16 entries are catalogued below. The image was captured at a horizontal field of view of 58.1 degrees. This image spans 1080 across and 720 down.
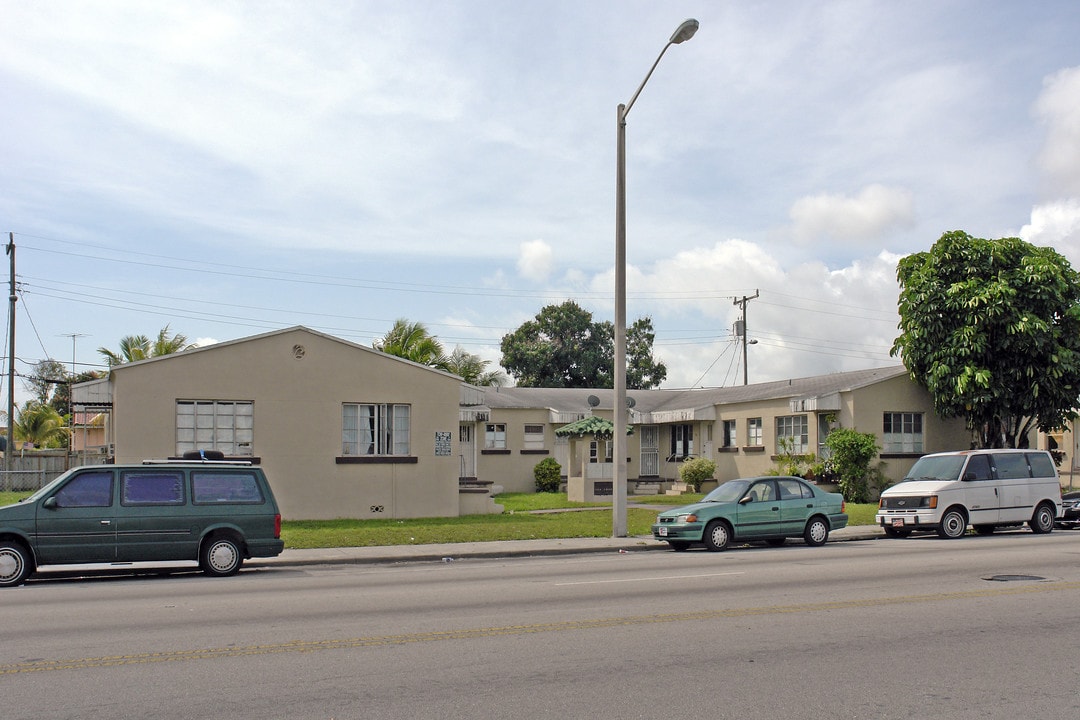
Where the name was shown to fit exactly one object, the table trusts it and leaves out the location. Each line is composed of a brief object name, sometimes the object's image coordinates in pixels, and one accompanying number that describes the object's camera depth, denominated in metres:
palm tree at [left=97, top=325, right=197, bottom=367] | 41.44
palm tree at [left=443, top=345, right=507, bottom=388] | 45.28
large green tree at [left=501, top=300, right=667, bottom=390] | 63.72
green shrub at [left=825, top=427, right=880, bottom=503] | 29.23
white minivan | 21.09
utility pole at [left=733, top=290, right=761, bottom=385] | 56.95
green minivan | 13.93
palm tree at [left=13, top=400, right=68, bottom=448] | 55.06
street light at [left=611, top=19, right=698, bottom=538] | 20.47
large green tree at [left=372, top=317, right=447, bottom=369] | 34.95
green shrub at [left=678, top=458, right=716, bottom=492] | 35.34
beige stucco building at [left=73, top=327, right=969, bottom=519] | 22.97
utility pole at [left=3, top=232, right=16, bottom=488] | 46.88
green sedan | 18.69
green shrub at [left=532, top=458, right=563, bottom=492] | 37.06
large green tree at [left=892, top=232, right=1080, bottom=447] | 28.97
